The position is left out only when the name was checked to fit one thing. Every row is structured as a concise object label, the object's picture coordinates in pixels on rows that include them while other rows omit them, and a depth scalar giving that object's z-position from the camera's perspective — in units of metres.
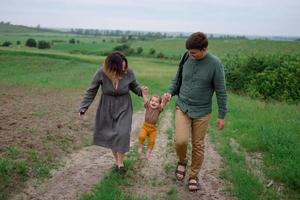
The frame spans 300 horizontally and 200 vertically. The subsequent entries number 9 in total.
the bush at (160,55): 68.34
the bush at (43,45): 78.60
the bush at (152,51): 71.62
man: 6.33
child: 7.12
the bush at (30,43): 79.94
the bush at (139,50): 74.00
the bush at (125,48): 74.95
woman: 6.68
